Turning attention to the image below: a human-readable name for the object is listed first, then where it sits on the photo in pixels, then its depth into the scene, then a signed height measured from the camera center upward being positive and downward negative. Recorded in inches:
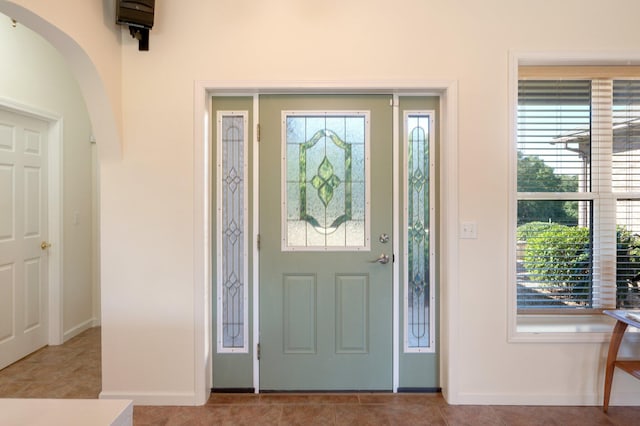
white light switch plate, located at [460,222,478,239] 93.0 -5.2
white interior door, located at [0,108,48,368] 114.7 -9.4
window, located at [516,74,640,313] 96.7 +6.1
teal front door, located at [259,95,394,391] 97.5 -9.5
